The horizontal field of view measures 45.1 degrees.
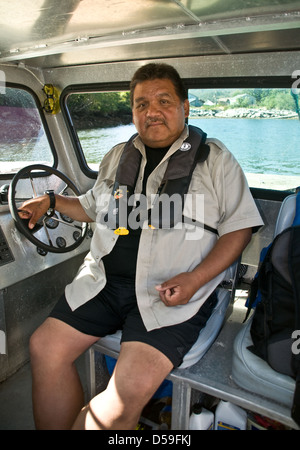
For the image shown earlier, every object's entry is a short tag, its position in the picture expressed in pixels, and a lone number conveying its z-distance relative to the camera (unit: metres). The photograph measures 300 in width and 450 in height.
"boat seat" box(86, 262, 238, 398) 1.57
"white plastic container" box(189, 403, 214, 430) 1.59
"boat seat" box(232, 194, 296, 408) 1.33
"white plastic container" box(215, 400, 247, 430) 1.60
